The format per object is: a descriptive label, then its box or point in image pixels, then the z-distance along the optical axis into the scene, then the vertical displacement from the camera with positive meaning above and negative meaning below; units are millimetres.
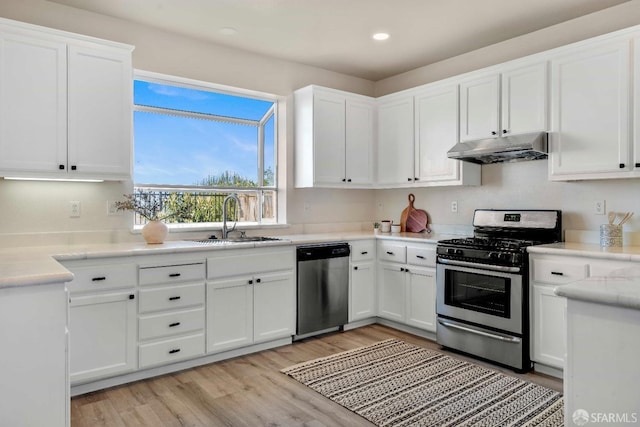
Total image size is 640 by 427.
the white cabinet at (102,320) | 2631 -675
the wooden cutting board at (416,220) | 4516 -69
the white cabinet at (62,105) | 2721 +727
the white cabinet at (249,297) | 3203 -660
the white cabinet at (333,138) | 4219 +764
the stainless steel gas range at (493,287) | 3041 -558
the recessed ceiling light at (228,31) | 3574 +1529
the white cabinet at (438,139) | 3902 +700
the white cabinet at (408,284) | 3719 -641
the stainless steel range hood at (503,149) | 3193 +505
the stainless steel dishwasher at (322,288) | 3693 -660
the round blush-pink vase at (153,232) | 3248 -146
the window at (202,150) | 3662 +579
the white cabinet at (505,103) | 3285 +905
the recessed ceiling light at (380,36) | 3713 +1547
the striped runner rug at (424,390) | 2402 -1126
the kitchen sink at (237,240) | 3443 -232
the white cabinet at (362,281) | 4031 -642
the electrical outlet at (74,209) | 3201 +29
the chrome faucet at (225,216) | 3828 -27
